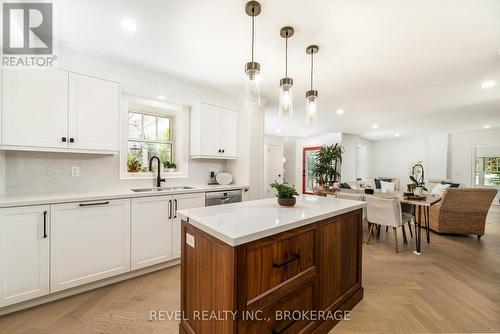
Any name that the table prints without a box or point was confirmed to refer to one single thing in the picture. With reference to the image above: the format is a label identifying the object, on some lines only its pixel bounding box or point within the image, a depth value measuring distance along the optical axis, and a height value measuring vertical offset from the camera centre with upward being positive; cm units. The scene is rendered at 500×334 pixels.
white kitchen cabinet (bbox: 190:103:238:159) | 320 +48
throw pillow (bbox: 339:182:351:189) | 522 -51
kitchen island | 109 -63
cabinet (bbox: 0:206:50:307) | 173 -77
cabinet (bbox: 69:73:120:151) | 216 +52
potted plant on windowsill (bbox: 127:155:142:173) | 291 -2
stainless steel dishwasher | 293 -48
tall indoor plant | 568 +5
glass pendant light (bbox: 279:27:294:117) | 181 +62
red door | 835 -17
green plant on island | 175 -22
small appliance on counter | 354 -24
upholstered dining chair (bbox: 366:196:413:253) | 307 -70
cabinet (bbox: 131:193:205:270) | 238 -76
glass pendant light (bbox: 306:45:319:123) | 203 +56
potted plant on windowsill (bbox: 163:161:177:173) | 322 -5
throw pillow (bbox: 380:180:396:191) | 629 -57
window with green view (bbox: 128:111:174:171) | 301 +37
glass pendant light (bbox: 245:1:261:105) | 159 +70
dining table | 306 -51
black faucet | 296 -21
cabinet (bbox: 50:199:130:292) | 194 -78
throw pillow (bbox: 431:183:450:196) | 482 -52
